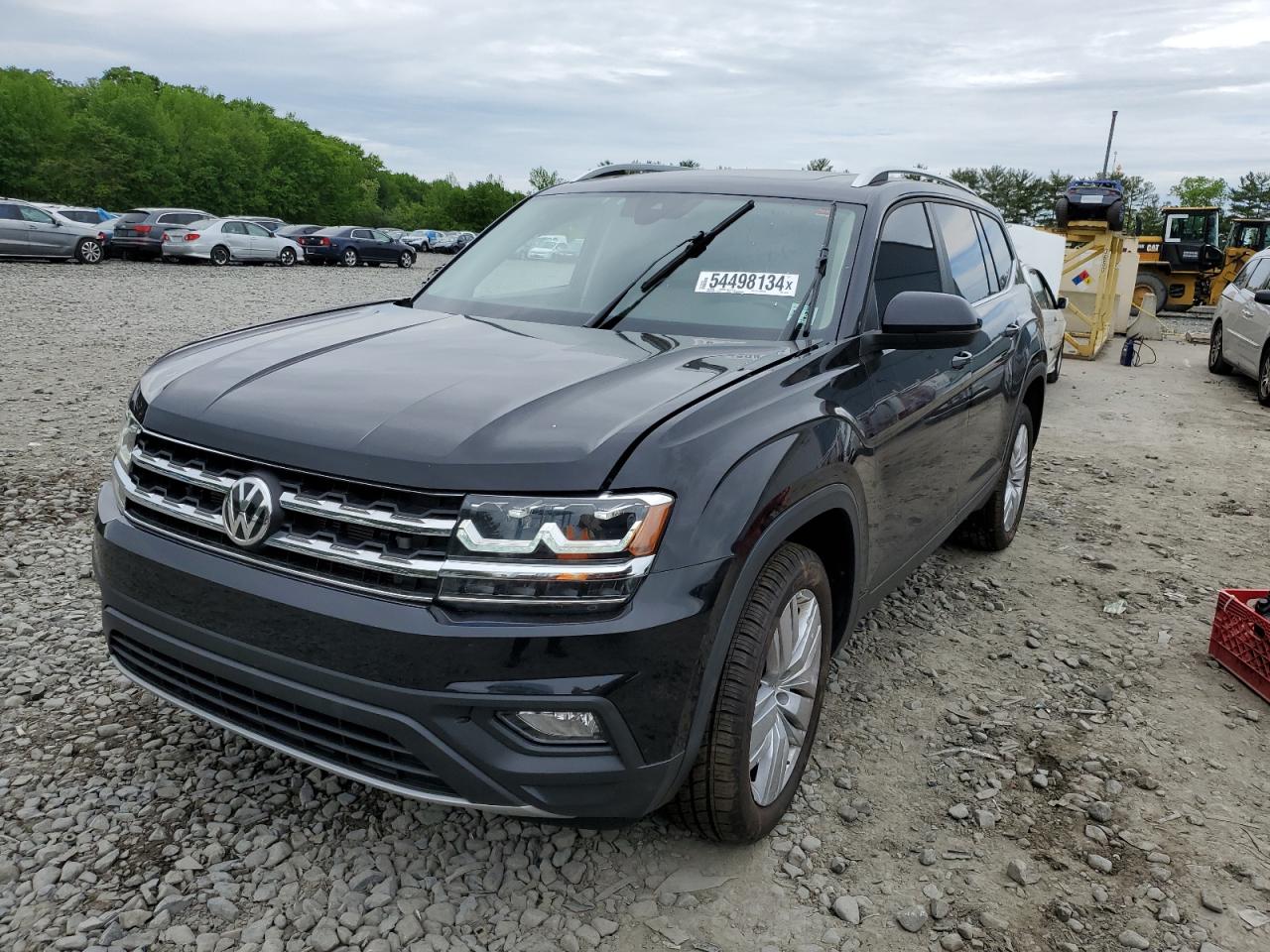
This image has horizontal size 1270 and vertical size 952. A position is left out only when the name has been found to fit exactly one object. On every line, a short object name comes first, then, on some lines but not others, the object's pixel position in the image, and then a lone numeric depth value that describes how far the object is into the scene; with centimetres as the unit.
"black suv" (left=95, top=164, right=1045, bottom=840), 205
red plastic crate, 383
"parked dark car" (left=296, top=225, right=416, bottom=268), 3356
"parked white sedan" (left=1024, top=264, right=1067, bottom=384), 1114
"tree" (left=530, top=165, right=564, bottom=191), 8138
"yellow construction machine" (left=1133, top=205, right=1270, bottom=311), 2372
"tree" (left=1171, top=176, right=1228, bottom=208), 9252
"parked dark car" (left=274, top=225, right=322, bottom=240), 3438
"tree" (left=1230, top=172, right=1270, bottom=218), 7031
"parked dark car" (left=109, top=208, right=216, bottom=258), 2647
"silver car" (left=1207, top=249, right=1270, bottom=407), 1145
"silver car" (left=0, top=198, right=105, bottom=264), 2261
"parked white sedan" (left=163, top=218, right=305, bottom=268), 2680
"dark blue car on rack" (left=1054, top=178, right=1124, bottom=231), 1597
